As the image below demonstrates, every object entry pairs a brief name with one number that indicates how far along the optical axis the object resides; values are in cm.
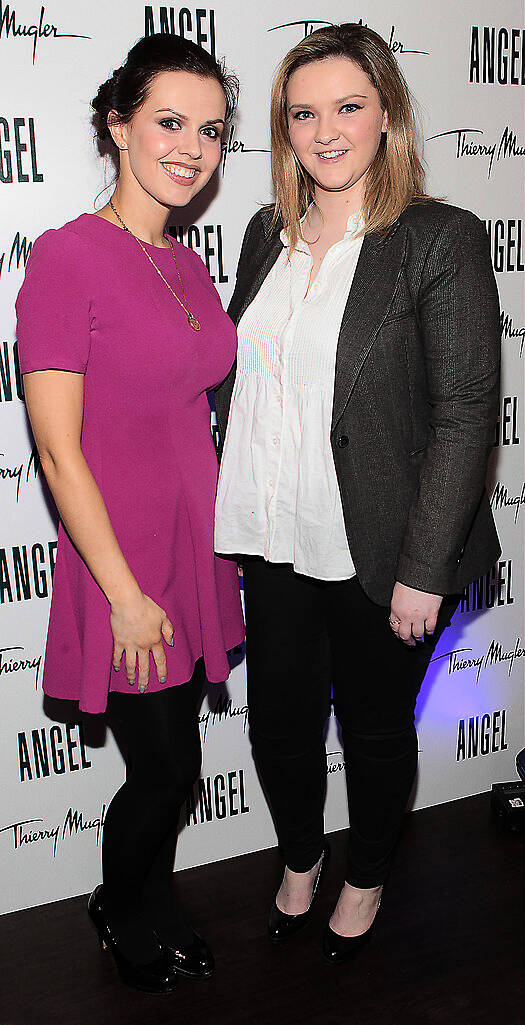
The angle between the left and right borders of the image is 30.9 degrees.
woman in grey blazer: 161
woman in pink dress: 150
